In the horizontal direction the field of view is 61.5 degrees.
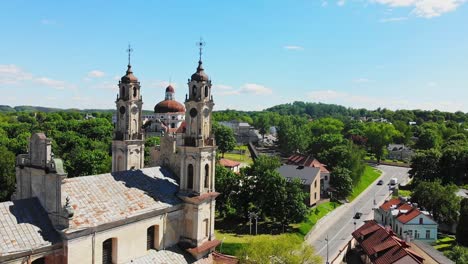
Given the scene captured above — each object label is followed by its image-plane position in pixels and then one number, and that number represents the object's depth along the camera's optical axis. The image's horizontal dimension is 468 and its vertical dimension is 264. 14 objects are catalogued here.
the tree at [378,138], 146.88
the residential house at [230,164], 95.44
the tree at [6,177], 62.12
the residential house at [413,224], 60.66
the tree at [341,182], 85.56
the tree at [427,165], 97.31
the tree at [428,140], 153.81
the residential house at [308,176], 78.88
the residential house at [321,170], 92.12
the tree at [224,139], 123.75
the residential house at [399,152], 157.12
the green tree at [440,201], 67.62
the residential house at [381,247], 44.59
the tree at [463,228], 58.71
